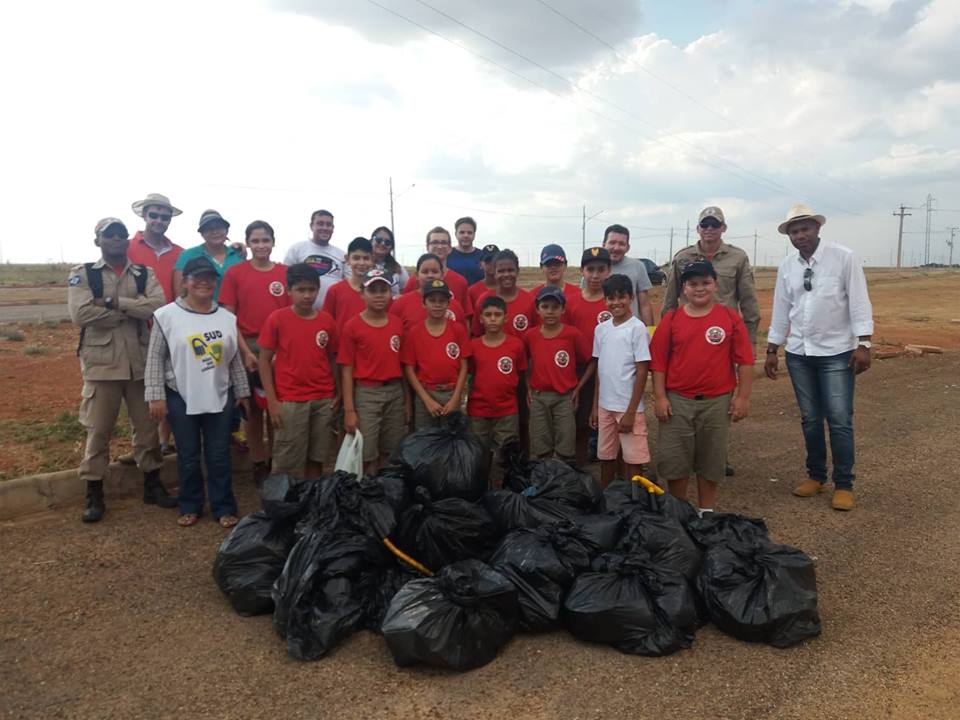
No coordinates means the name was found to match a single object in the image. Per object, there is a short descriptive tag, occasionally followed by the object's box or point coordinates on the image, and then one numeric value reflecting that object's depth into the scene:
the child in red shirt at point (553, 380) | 4.54
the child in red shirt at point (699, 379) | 4.02
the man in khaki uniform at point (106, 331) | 4.34
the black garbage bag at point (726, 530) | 3.32
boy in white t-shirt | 4.29
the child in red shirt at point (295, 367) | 4.32
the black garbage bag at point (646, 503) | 3.54
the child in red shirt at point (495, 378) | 4.54
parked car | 21.72
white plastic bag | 4.21
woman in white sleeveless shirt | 4.13
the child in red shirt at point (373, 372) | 4.37
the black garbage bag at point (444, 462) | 3.69
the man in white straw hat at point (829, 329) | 4.51
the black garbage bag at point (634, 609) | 2.85
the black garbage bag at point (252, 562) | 3.26
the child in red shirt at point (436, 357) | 4.45
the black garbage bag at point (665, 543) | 3.19
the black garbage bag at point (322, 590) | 2.89
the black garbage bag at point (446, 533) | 3.29
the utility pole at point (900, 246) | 67.63
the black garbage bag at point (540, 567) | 2.96
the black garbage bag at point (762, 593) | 2.90
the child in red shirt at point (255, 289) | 4.75
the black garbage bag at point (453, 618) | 2.69
